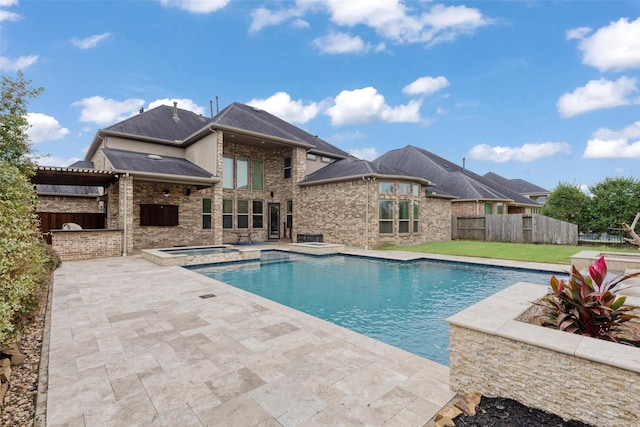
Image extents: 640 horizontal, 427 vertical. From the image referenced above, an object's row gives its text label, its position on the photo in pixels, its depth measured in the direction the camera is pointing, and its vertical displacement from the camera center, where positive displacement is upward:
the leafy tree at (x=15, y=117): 5.79 +1.91
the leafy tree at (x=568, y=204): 17.84 +0.69
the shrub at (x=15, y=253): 3.01 -0.45
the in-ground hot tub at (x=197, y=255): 10.29 -1.48
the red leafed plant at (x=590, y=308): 2.84 -0.92
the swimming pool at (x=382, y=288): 5.00 -1.92
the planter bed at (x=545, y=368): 2.13 -1.24
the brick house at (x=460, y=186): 21.48 +2.32
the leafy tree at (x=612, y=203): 15.75 +0.67
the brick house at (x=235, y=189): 14.15 +1.41
